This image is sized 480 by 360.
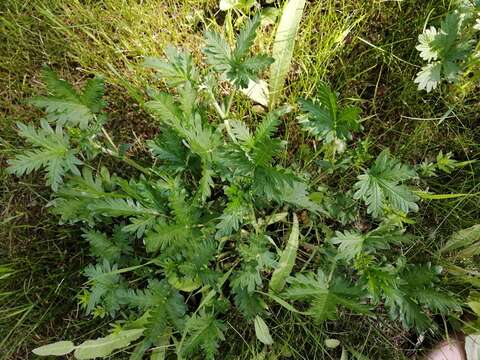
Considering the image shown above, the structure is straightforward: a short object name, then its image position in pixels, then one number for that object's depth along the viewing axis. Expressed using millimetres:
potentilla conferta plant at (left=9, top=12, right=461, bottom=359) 379
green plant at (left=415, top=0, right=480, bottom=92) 430
